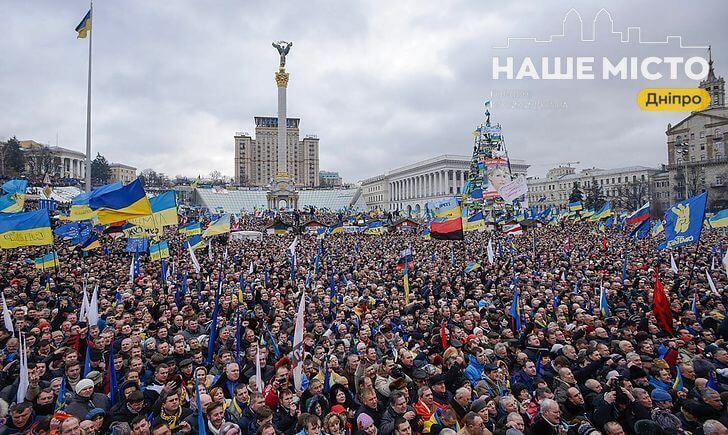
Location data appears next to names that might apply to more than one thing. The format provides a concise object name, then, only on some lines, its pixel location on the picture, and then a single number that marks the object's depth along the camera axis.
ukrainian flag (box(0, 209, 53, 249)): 10.99
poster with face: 33.37
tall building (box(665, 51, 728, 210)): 55.80
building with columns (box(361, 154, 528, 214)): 88.94
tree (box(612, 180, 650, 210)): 62.24
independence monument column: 65.38
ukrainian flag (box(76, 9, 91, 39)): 19.66
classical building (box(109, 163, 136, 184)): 121.81
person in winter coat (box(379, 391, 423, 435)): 3.85
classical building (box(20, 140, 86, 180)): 65.91
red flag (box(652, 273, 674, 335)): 7.67
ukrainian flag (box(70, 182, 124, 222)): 14.36
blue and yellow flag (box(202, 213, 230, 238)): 18.39
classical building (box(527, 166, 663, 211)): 68.56
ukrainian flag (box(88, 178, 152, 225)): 10.40
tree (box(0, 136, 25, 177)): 57.51
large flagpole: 18.77
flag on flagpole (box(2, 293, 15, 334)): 6.72
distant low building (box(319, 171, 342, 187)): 166.70
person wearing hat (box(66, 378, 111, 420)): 4.27
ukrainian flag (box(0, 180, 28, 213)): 16.66
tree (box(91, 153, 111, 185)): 81.38
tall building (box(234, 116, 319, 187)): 140.12
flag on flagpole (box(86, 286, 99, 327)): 7.43
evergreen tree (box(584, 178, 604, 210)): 57.13
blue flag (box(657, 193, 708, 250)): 10.13
